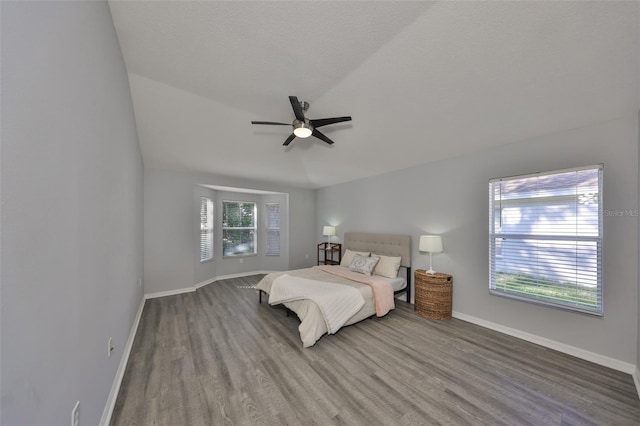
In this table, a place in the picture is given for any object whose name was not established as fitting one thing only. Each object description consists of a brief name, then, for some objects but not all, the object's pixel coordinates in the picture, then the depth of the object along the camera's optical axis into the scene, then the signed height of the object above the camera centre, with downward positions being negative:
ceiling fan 2.52 +1.06
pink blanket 3.52 -1.24
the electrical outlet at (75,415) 1.15 -1.07
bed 2.94 -1.16
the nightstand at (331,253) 5.91 -1.11
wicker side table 3.48 -1.29
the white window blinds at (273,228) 6.60 -0.46
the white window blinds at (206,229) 5.34 -0.42
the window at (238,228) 6.05 -0.45
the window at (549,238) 2.47 -0.30
